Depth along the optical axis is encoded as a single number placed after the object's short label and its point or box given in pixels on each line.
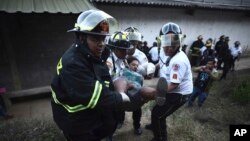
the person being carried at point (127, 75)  1.96
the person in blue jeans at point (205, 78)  5.03
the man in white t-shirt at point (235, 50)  10.41
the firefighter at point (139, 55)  3.31
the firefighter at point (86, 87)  1.67
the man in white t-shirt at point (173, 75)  2.91
